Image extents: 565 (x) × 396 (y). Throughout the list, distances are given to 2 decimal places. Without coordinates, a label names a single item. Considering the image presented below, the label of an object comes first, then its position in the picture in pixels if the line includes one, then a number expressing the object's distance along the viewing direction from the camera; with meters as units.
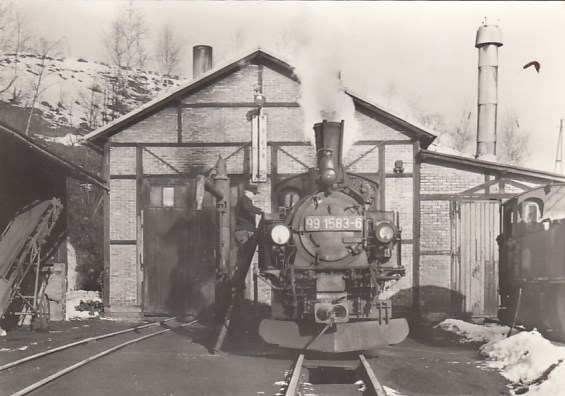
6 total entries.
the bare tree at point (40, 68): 40.94
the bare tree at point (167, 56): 35.06
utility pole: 14.74
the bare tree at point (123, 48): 28.45
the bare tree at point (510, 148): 44.83
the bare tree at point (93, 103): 42.66
